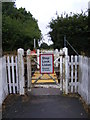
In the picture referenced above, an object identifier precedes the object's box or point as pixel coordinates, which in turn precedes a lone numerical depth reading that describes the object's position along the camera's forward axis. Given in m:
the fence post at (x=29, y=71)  6.20
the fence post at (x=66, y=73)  5.84
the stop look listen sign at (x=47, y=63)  5.95
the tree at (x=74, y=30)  10.52
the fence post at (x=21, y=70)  5.78
